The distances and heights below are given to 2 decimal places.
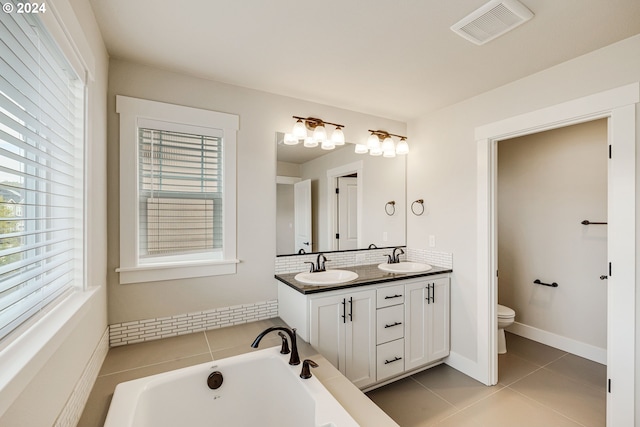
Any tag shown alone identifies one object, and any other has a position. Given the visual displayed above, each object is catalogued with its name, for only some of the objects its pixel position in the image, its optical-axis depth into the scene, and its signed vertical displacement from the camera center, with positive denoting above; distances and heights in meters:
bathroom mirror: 2.46 +0.13
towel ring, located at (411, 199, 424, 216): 2.95 +0.05
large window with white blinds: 0.78 +0.15
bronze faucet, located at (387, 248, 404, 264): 2.89 -0.44
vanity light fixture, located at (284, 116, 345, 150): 2.42 +0.67
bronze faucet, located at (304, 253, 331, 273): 2.48 -0.45
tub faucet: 1.60 -0.77
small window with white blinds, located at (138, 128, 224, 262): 1.97 +0.15
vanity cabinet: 2.04 -0.85
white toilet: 2.85 -1.07
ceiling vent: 1.42 +1.00
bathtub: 1.29 -0.91
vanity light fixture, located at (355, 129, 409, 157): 2.82 +0.66
